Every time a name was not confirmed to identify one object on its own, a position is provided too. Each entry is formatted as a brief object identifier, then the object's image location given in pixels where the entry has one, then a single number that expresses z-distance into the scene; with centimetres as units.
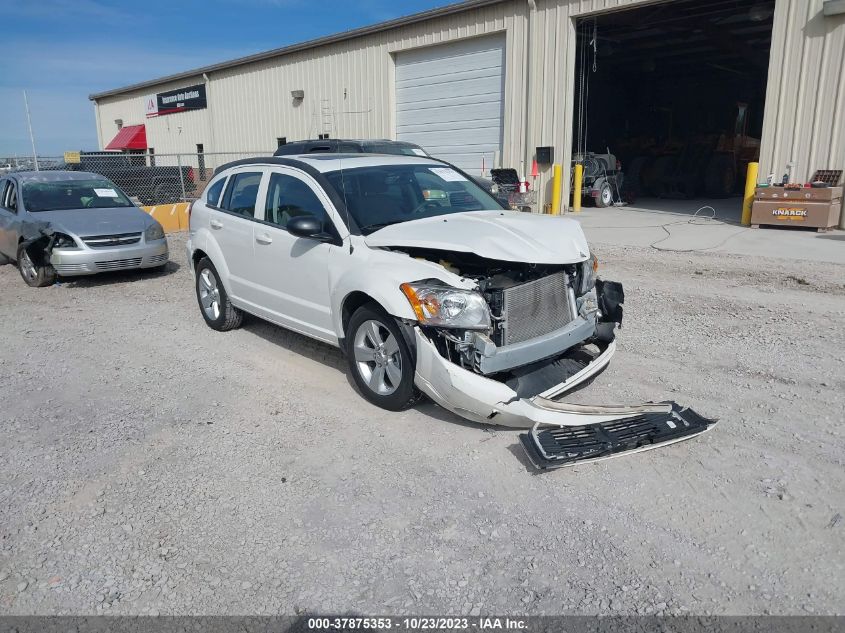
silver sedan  946
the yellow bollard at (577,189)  1705
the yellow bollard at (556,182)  1678
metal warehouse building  1327
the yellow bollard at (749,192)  1350
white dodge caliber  414
